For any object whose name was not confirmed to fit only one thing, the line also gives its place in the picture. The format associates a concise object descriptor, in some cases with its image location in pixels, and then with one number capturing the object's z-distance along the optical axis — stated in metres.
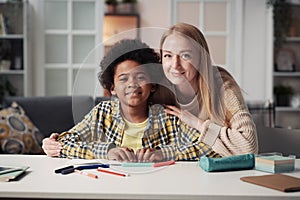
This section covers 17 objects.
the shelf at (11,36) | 4.63
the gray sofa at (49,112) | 3.77
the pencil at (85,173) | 1.32
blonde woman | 1.51
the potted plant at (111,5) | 5.13
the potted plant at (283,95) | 4.82
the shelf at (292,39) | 4.83
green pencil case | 1.40
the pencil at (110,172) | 1.36
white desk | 1.14
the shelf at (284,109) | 4.80
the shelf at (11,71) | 4.64
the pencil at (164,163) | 1.45
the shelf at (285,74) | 4.81
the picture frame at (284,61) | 4.84
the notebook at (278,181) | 1.20
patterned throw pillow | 3.56
